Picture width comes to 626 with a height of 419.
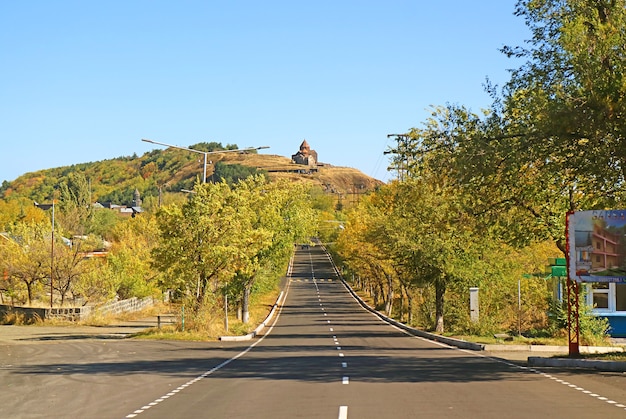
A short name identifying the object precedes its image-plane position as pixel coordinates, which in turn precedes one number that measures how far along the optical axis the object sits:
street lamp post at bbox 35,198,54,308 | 56.74
